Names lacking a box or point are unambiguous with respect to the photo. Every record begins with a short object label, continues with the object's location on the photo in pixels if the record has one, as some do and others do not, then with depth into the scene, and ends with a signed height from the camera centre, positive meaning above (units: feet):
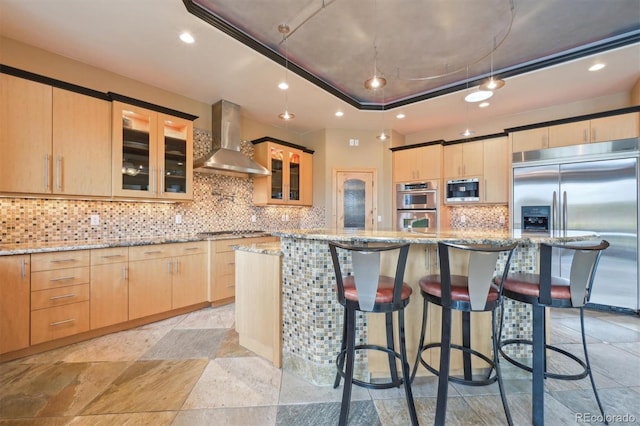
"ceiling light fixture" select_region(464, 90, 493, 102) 9.05 +4.27
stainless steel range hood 12.05 +3.38
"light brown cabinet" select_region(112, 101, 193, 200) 9.55 +2.31
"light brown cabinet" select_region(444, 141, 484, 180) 14.69 +3.10
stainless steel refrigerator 10.25 +0.56
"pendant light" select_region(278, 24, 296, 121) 8.23 +5.47
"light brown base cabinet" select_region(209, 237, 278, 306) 11.26 -2.46
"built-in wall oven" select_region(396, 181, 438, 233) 15.60 +0.77
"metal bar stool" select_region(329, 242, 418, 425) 4.65 -1.51
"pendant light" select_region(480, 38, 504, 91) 7.51 +3.69
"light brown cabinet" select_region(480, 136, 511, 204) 13.83 +2.28
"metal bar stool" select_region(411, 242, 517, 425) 4.49 -1.44
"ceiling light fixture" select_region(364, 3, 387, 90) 7.03 +5.82
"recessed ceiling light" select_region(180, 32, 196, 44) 7.84 +5.26
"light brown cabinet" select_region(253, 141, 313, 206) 14.52 +2.17
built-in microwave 14.67 +1.36
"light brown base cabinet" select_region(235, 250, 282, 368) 6.88 -2.45
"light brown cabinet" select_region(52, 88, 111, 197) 8.39 +2.28
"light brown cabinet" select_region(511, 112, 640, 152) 10.54 +3.54
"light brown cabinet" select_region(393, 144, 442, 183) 15.61 +3.11
